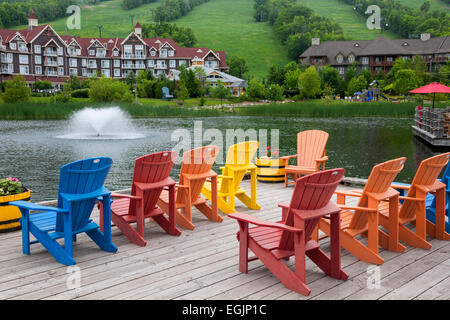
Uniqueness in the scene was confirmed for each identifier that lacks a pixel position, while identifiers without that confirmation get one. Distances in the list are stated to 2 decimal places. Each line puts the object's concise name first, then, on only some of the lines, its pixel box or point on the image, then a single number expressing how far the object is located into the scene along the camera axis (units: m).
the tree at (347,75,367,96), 69.25
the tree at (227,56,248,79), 88.69
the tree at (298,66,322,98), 67.69
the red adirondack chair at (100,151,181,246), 5.35
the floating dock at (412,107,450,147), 22.77
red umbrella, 23.78
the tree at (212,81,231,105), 63.67
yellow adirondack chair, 6.96
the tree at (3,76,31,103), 52.28
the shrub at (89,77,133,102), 55.88
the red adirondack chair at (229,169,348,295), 4.00
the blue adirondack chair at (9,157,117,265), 4.64
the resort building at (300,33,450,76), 86.81
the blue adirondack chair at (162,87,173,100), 62.50
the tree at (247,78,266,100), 66.00
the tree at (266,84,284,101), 65.94
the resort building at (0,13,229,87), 78.00
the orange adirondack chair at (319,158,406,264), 4.81
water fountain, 27.73
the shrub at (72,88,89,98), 61.73
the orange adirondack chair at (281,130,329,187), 9.23
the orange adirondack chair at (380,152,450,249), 5.30
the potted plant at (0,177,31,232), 5.79
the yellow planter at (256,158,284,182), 9.46
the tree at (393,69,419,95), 64.50
